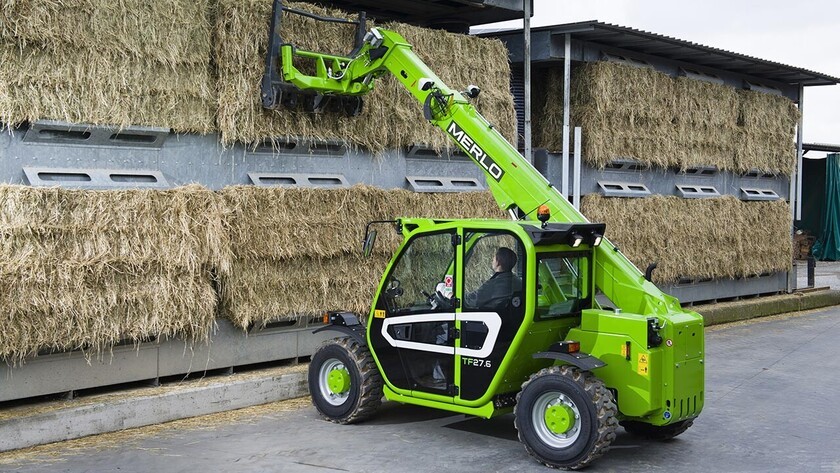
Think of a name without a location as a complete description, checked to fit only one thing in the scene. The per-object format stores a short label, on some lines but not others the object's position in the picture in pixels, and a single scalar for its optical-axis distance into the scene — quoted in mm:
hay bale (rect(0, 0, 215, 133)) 8391
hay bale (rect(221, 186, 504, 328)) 10008
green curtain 31031
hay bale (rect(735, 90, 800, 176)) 18359
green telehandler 7719
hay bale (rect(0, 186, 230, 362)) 8211
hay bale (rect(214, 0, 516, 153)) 10055
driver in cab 8141
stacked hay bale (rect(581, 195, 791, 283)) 15375
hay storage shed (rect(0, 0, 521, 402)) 8430
